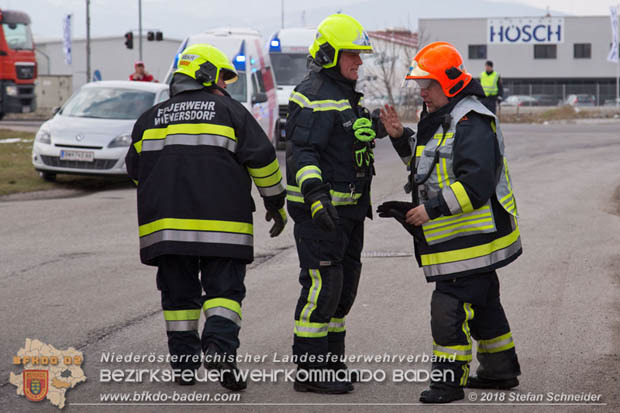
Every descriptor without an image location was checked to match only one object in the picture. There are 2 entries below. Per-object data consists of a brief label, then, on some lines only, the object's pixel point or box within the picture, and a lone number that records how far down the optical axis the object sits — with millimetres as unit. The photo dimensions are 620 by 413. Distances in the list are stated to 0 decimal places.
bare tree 49156
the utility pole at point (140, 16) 49644
